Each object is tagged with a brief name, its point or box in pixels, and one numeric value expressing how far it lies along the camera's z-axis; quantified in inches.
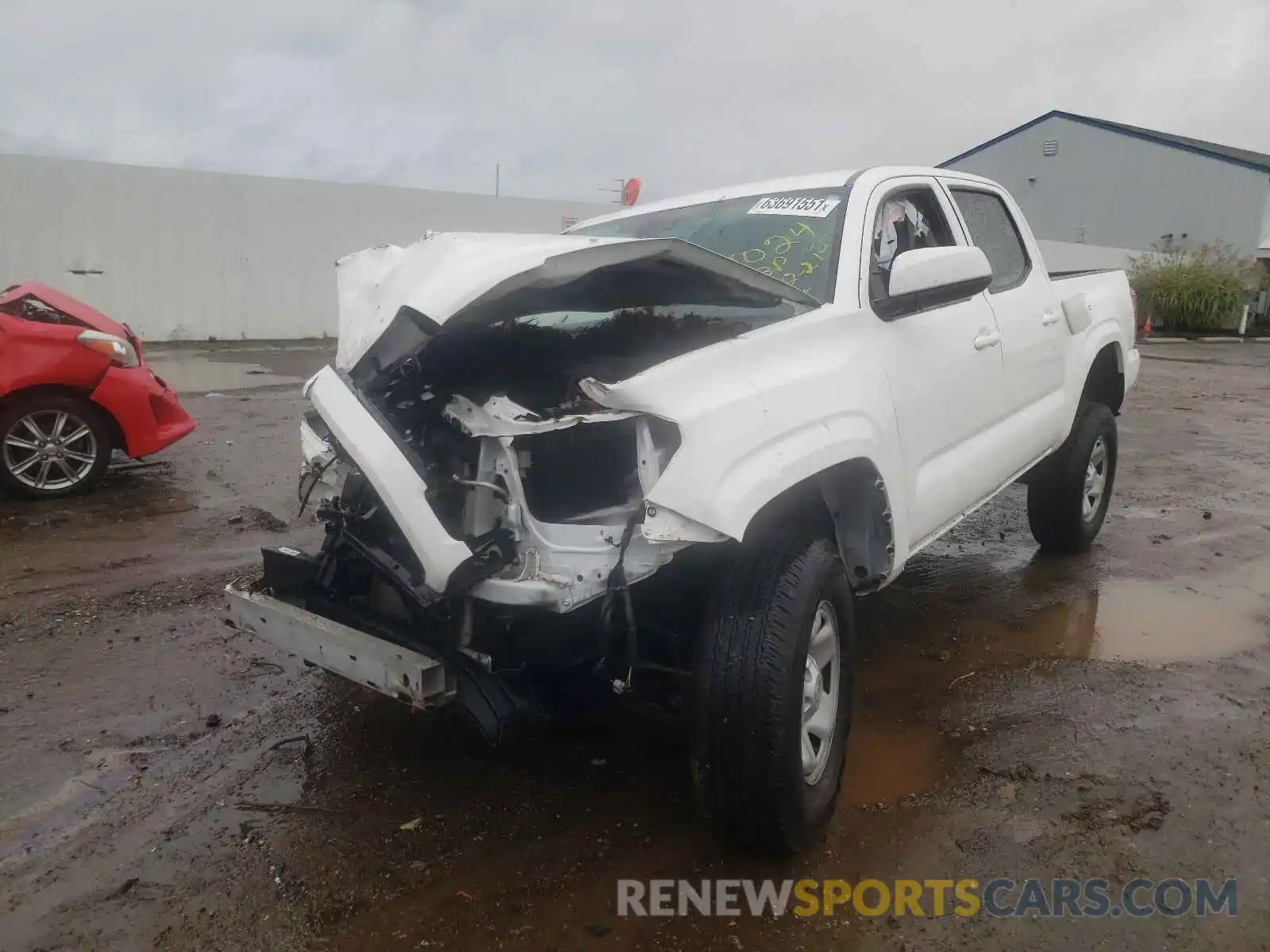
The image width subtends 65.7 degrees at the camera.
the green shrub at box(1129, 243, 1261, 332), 1053.8
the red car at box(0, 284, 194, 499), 231.5
